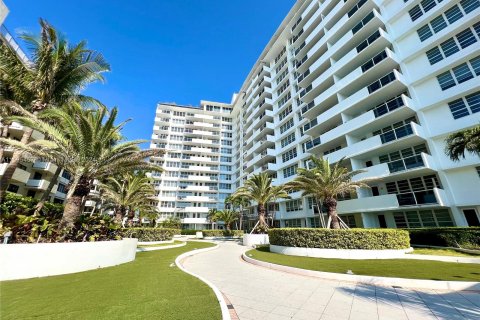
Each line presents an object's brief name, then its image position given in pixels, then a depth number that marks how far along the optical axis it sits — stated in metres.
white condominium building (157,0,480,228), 18.69
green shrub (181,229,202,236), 50.62
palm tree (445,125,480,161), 12.76
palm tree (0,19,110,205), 14.18
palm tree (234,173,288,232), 29.33
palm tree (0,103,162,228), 11.46
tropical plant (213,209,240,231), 47.84
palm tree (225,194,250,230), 42.98
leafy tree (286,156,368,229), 18.78
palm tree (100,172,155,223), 24.50
